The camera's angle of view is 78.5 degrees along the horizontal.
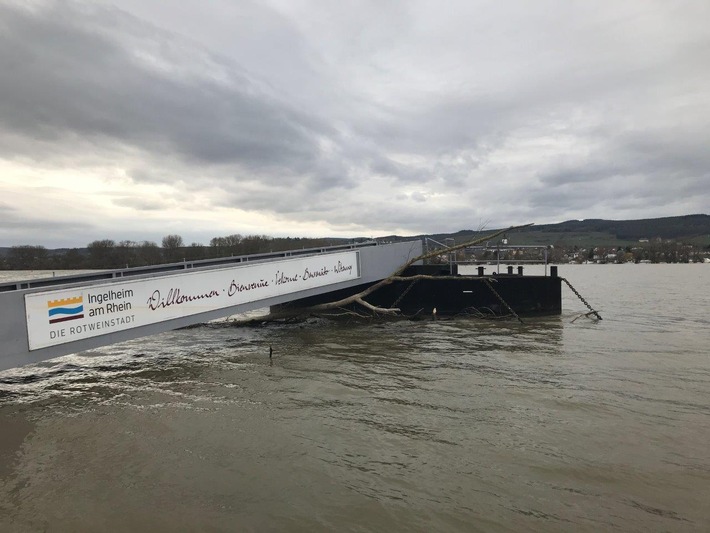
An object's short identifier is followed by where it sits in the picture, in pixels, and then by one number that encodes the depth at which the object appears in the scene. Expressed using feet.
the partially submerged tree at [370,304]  54.95
